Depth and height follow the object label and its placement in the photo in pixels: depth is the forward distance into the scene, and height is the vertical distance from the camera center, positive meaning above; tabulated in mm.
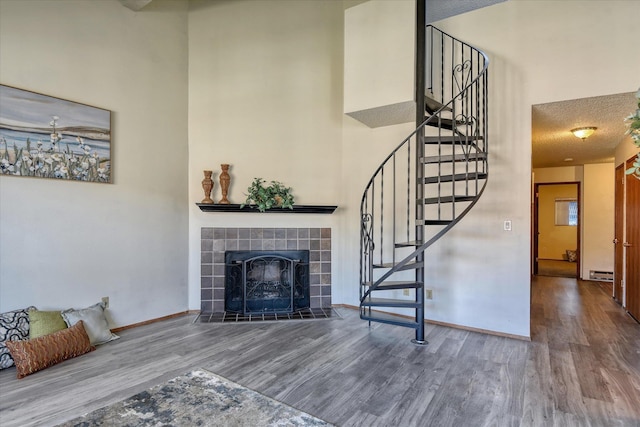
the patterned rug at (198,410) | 2018 -1295
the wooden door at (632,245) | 4027 -422
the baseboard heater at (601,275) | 6430 -1236
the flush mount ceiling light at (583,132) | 4045 +989
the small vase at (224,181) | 4211 +356
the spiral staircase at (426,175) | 3283 +417
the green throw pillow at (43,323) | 2812 -997
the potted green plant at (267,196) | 4156 +175
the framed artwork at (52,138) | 2891 +662
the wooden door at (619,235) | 4734 -337
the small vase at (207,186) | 4164 +288
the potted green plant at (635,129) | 1557 +397
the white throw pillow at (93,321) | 3076 -1073
